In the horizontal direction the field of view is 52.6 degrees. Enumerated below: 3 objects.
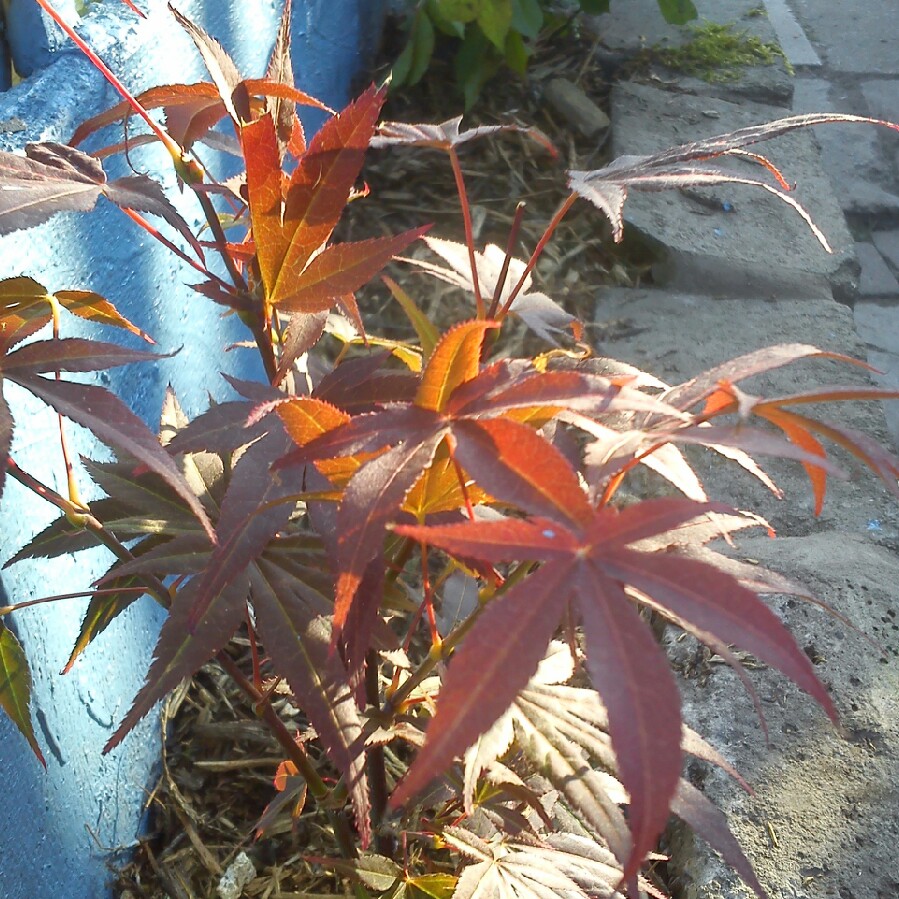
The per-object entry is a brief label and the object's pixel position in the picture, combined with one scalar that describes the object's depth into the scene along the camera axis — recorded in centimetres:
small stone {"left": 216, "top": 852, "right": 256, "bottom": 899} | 110
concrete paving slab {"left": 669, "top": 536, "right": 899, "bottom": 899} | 99
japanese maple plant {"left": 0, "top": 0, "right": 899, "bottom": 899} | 41
